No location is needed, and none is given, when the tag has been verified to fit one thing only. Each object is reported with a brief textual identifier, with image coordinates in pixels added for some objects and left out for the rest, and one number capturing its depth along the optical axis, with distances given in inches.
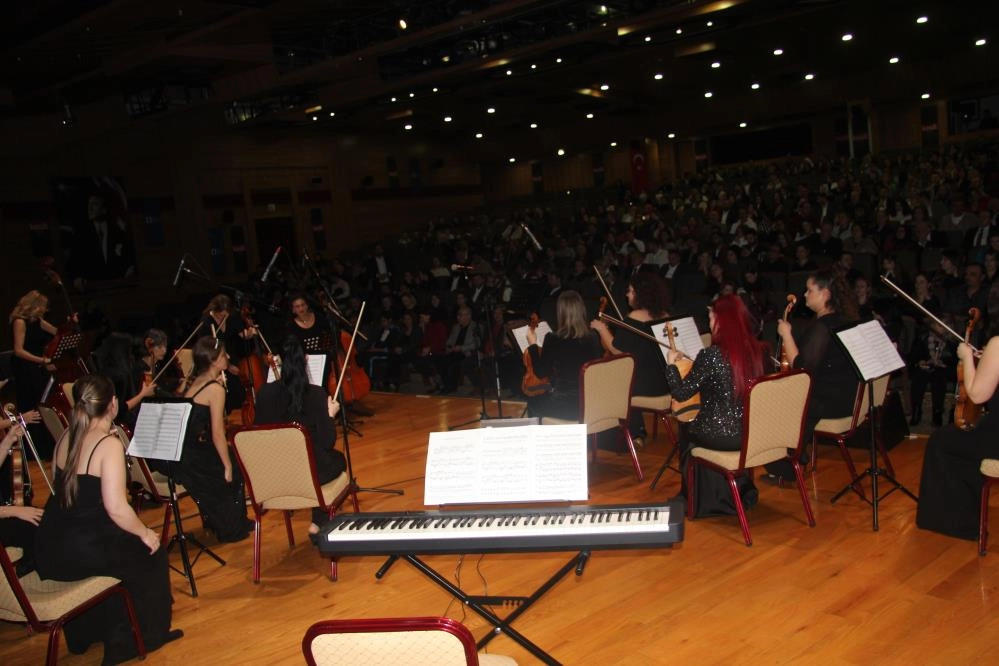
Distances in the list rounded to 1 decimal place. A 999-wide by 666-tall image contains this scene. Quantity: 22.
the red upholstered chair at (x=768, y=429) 155.3
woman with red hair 162.7
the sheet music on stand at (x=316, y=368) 228.9
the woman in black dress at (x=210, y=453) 182.9
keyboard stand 104.8
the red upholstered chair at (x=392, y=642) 68.7
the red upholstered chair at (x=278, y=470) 158.6
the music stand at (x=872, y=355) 154.3
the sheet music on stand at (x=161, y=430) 153.9
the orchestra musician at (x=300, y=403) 176.1
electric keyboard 98.3
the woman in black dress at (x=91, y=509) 129.6
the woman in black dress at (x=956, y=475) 146.3
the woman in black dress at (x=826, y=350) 177.3
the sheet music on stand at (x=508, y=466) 107.7
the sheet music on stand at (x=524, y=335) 244.7
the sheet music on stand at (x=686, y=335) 201.5
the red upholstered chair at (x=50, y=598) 119.0
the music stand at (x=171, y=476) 153.6
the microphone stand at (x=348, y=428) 181.7
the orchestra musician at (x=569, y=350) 221.0
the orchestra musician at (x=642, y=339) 221.8
